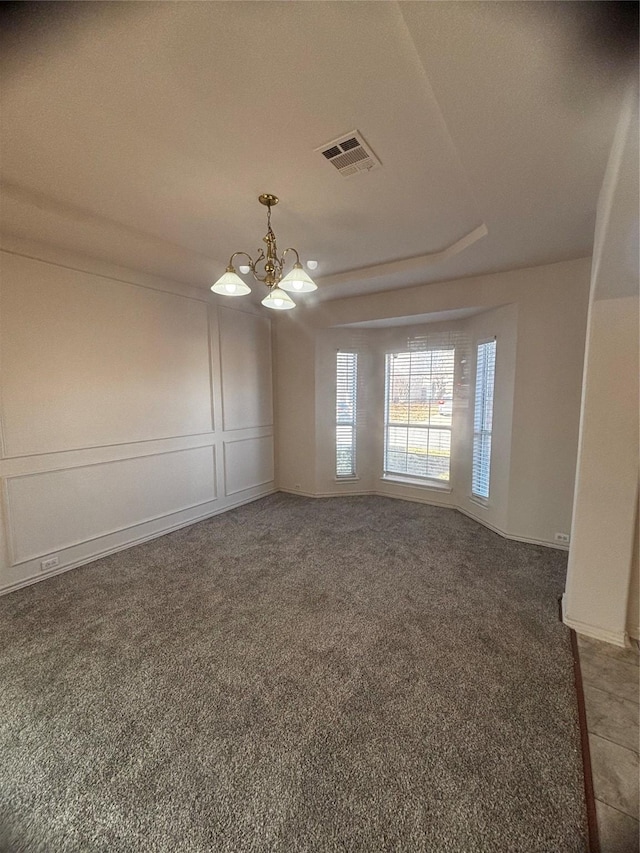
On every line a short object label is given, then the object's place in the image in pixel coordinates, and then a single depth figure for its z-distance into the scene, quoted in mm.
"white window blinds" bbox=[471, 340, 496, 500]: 3824
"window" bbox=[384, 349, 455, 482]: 4496
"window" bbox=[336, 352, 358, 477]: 4926
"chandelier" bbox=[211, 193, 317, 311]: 2135
